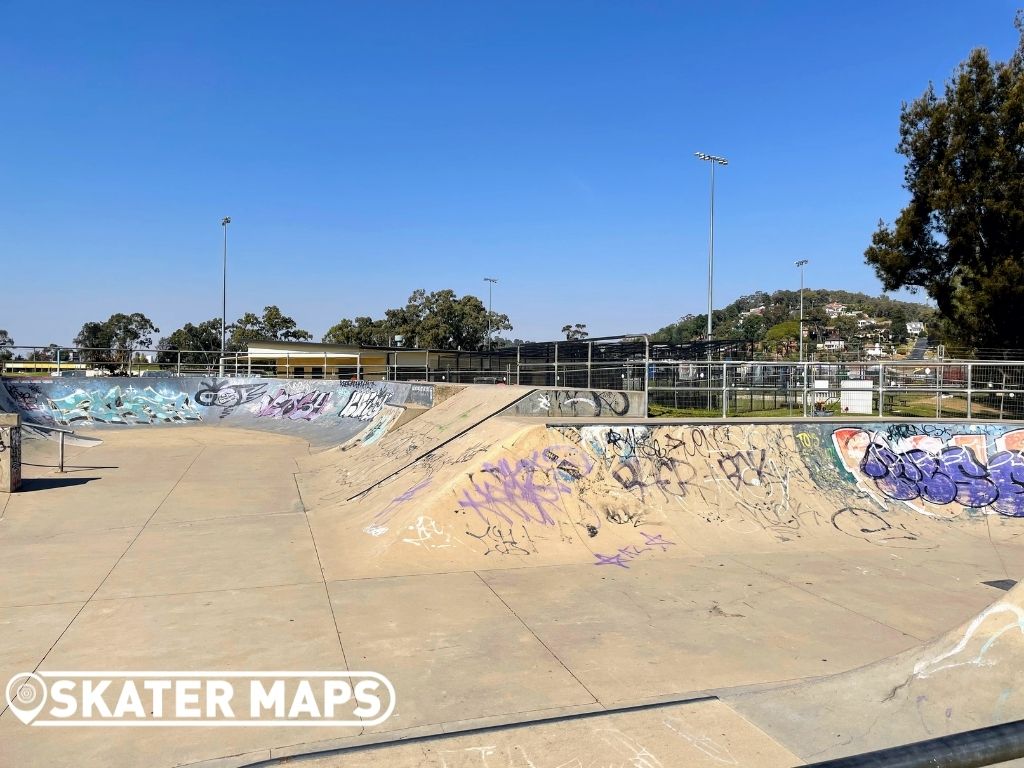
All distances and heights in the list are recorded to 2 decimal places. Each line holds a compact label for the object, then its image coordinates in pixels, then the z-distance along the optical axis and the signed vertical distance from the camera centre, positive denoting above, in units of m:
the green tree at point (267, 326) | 78.44 +5.24
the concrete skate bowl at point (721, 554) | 3.92 -1.98
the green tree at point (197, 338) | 85.31 +4.15
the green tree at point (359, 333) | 79.19 +4.62
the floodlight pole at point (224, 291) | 46.52 +5.64
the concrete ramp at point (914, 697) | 3.25 -1.73
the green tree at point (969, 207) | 22.86 +6.23
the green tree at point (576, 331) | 91.93 +6.07
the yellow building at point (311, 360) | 33.09 +0.70
